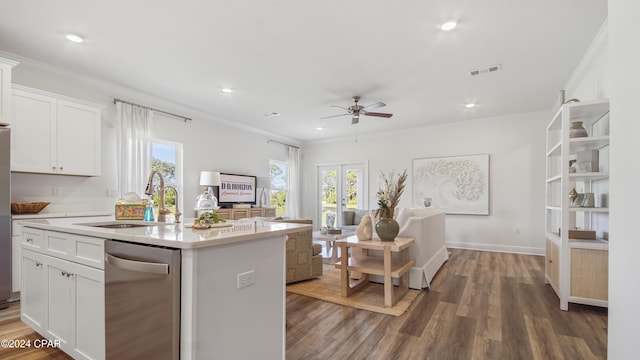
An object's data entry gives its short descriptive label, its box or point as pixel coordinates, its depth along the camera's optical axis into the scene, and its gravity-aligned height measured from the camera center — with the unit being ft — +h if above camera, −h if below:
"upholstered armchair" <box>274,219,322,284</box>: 12.14 -3.28
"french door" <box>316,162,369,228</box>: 24.91 -0.81
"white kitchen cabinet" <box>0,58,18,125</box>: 9.66 +2.88
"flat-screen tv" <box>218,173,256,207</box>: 19.27 -0.68
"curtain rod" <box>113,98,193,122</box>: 14.16 +3.71
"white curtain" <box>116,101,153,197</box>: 14.07 +1.57
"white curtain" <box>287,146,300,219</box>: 26.02 -0.45
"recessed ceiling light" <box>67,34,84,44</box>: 9.64 +4.64
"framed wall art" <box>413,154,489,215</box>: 19.79 -0.15
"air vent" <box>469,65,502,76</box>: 11.85 +4.54
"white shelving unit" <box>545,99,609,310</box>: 9.13 -1.53
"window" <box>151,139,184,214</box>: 16.25 +0.96
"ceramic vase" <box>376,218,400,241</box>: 10.91 -1.80
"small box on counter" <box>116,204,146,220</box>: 7.47 -0.82
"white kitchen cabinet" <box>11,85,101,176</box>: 10.55 +1.72
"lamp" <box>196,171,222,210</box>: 6.48 -0.49
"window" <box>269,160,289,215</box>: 24.76 -0.43
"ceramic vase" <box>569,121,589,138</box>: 9.83 +1.71
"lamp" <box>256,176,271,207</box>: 22.63 -0.41
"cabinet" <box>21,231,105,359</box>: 5.60 -2.68
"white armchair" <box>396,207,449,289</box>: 11.65 -2.61
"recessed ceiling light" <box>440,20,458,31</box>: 8.76 +4.68
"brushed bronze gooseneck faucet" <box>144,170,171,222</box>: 7.23 -0.42
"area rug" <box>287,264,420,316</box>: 9.69 -4.21
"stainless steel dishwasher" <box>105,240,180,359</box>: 4.27 -1.93
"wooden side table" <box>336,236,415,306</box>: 9.93 -3.11
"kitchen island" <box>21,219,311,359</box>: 4.27 -1.82
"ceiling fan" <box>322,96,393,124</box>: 15.00 +3.60
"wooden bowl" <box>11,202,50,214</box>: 10.43 -1.05
